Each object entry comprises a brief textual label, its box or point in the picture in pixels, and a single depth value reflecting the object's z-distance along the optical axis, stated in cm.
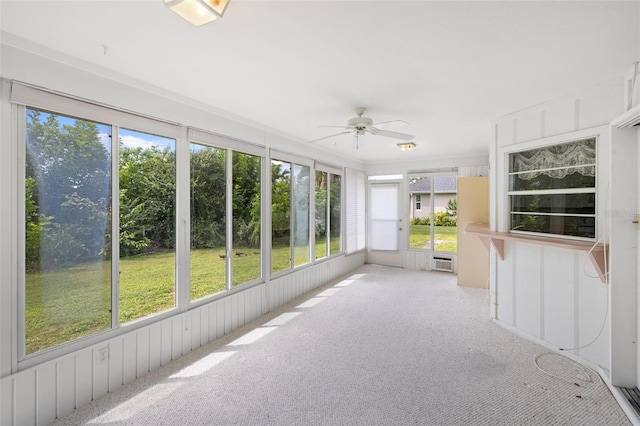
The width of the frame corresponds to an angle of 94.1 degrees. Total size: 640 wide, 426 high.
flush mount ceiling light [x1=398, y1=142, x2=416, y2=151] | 490
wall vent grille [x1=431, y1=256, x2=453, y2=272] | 622
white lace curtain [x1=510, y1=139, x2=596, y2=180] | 269
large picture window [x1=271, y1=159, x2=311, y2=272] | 429
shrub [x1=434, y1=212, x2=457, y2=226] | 637
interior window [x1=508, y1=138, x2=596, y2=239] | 269
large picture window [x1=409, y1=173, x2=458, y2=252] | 630
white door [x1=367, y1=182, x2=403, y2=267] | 682
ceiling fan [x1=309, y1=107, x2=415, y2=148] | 298
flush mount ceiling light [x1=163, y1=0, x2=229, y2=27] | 139
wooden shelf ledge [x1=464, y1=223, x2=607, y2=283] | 242
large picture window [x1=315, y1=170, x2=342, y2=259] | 548
